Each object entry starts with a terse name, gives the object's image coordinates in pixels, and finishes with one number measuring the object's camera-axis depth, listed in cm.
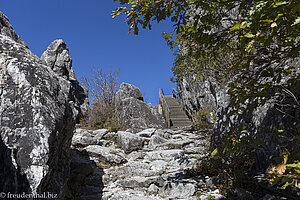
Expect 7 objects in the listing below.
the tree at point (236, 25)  162
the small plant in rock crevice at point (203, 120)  923
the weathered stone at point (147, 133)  886
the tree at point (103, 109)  1206
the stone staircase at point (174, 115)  1338
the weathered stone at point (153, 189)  431
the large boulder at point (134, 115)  1155
